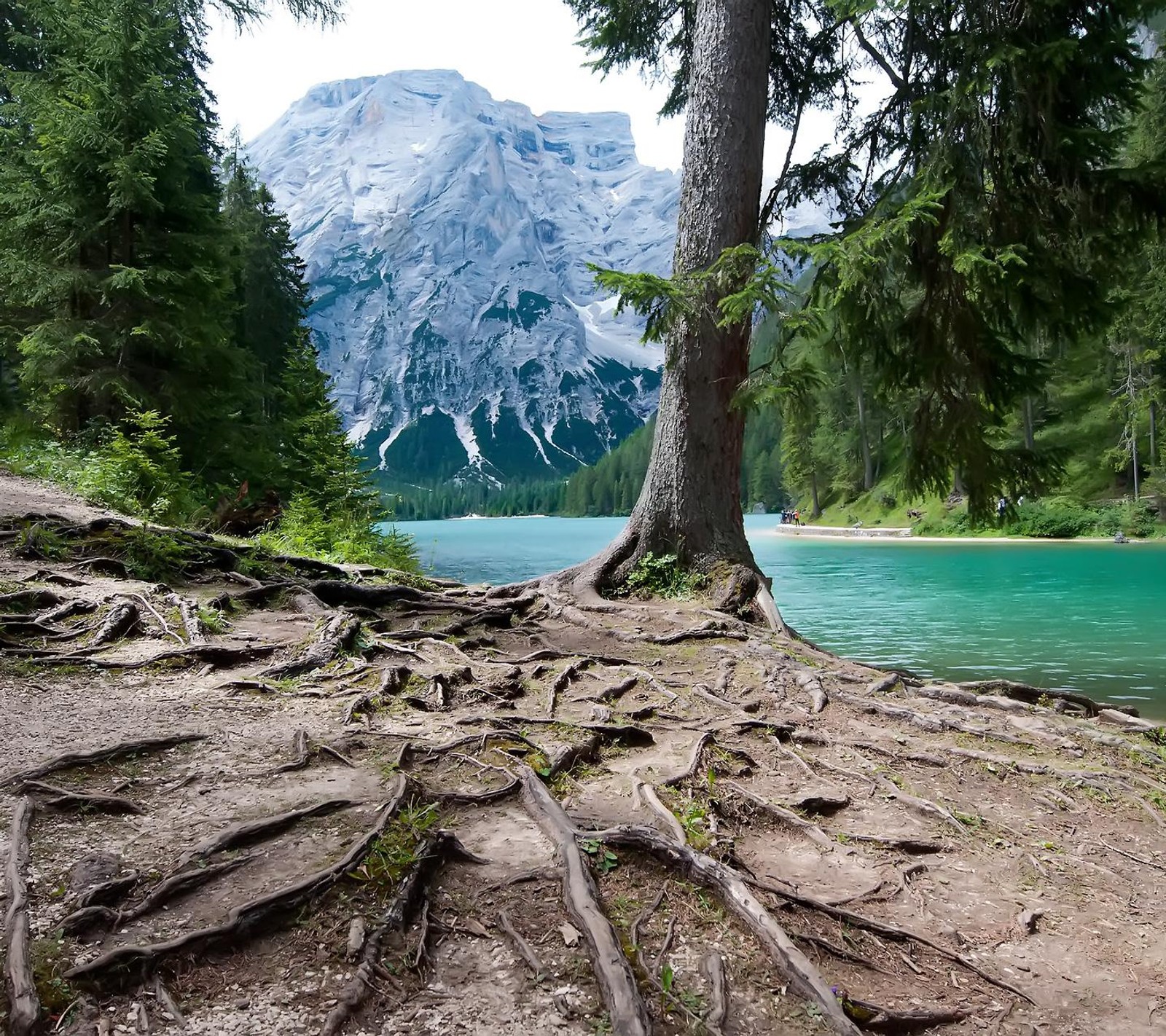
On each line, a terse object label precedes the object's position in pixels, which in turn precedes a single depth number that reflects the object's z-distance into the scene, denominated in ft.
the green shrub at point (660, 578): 29.17
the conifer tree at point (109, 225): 43.47
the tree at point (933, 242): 24.67
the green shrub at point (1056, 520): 128.06
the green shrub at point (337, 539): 40.27
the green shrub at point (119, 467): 37.01
